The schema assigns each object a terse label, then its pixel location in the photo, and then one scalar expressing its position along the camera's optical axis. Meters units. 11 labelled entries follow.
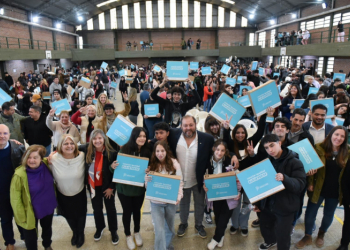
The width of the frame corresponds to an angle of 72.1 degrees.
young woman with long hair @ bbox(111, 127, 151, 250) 3.14
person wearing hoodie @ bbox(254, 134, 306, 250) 2.60
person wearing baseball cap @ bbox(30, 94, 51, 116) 5.32
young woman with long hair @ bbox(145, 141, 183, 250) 3.01
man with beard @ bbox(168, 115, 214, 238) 3.30
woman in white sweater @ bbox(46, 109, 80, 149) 4.29
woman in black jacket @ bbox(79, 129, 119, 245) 3.19
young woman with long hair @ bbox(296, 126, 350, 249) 2.97
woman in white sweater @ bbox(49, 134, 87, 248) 3.07
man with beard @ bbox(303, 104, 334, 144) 3.62
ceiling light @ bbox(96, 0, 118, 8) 29.09
